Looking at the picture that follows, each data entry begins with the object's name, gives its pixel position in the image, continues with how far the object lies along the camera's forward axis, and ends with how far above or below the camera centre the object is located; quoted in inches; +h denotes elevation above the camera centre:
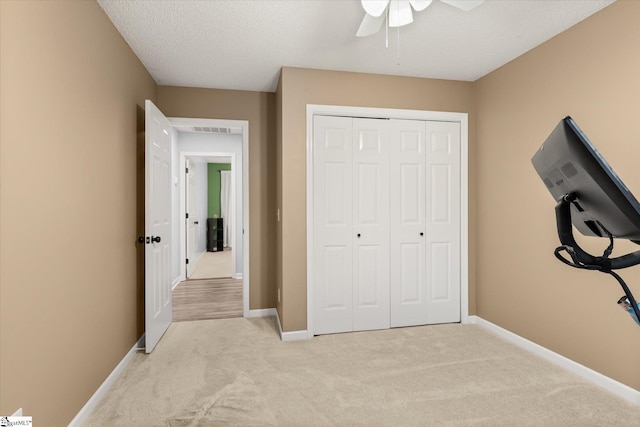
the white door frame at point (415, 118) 122.0 +20.3
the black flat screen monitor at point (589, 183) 28.8 +2.9
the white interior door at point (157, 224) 105.5 -3.8
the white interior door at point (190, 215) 222.9 -1.3
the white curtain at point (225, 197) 346.9 +17.7
